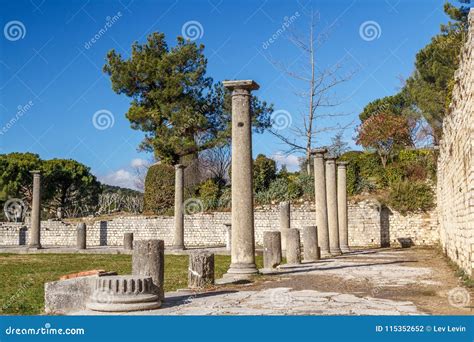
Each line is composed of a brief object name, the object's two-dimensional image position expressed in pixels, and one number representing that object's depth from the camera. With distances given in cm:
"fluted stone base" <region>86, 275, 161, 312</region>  659
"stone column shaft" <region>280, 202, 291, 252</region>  2003
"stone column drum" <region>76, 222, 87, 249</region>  2486
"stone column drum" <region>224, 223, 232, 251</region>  2186
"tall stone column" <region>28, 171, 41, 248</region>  2483
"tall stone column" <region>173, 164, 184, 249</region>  2175
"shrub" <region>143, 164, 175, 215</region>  3078
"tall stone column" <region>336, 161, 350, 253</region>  2031
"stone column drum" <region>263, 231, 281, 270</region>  1269
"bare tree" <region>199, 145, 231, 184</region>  3491
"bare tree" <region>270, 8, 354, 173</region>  2781
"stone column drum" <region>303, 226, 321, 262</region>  1498
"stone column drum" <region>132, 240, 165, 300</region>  796
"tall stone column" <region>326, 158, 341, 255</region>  1803
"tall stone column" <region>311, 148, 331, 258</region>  1661
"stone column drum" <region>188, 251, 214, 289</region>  887
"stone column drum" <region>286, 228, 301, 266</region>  1386
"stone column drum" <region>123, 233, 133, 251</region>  2364
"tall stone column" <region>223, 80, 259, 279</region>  1053
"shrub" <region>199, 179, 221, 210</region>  2877
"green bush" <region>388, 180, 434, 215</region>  2345
